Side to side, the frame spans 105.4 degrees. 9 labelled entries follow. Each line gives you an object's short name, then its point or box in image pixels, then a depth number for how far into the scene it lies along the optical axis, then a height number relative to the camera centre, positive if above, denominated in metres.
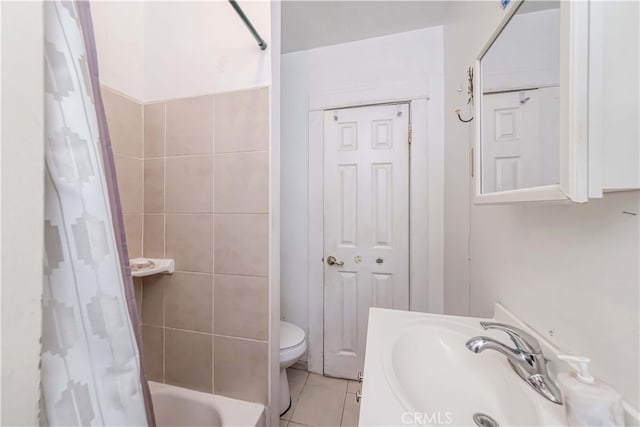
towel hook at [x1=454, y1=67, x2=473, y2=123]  1.07 +0.56
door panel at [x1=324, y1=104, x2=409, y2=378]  1.66 -0.08
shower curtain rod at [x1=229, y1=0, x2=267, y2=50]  0.84 +0.71
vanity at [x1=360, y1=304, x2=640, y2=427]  0.46 -0.39
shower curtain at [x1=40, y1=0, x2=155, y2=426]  0.34 -0.08
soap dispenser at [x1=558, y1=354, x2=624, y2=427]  0.36 -0.29
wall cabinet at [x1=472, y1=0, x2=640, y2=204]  0.40 +0.21
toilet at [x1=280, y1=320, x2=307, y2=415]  1.35 -0.80
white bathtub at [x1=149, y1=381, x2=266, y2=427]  1.03 -0.87
